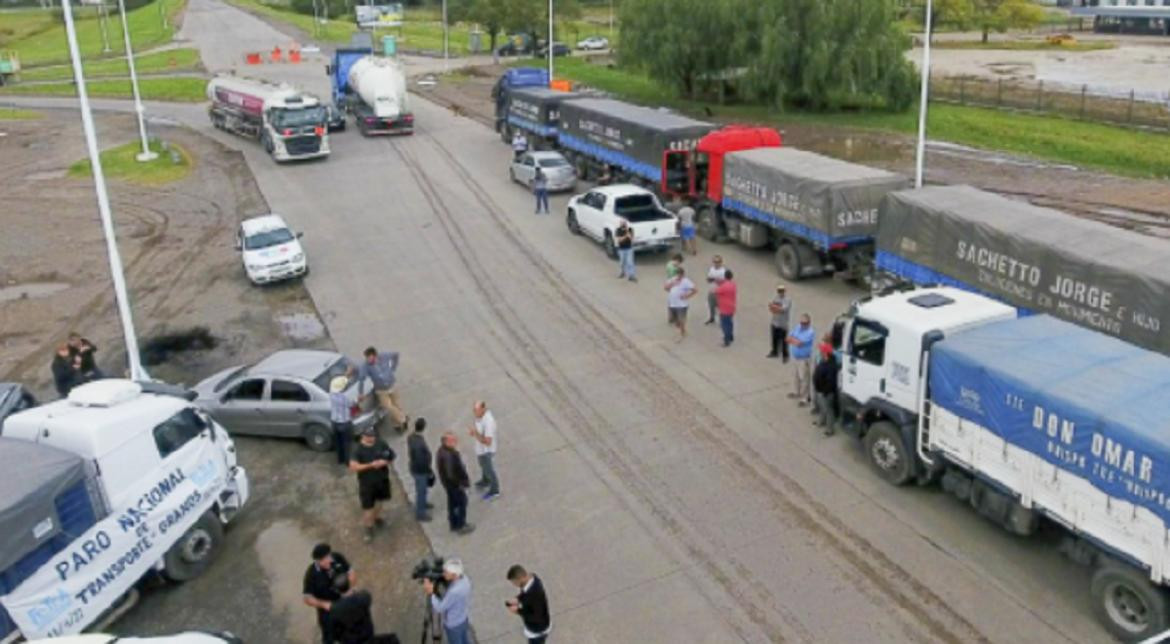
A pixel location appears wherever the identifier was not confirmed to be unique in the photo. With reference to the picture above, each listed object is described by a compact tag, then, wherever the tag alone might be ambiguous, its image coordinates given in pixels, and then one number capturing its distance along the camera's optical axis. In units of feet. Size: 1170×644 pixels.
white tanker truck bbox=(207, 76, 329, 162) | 129.18
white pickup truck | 81.05
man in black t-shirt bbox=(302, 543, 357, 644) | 33.50
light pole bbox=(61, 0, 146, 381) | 57.41
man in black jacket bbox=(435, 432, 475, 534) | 41.32
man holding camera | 32.24
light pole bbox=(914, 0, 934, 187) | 83.20
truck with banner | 32.94
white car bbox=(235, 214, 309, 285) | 79.00
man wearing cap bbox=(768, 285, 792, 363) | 59.67
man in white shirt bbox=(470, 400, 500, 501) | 44.39
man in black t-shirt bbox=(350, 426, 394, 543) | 41.81
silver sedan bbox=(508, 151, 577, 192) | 106.93
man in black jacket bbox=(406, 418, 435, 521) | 42.27
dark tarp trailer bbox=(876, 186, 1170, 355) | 49.98
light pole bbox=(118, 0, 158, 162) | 135.74
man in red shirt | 62.18
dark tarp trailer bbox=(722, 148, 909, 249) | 71.77
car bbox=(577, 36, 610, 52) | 291.17
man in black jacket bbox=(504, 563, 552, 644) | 31.65
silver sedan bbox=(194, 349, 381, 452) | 50.98
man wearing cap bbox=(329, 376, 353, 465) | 48.49
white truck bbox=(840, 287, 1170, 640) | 33.17
